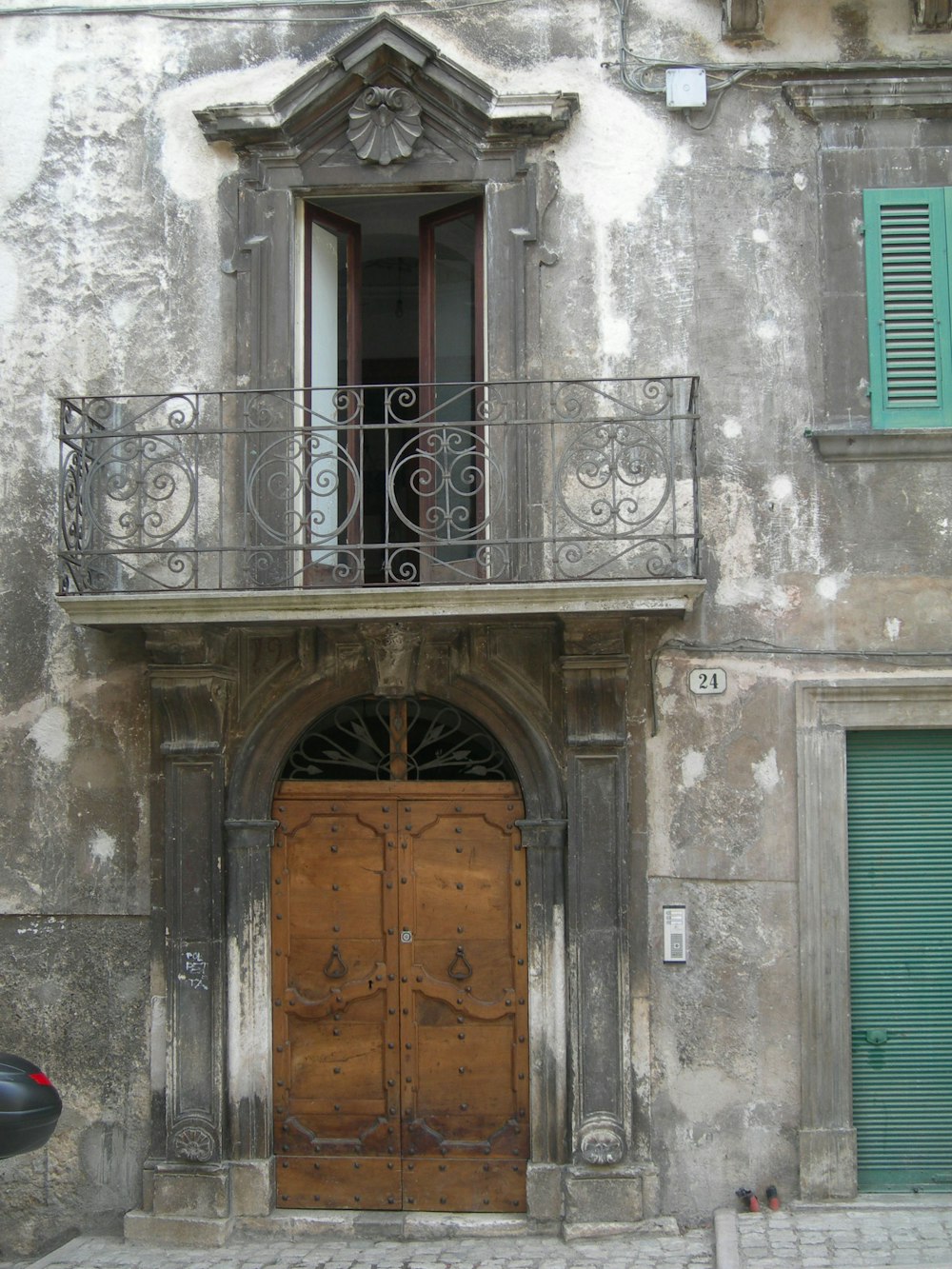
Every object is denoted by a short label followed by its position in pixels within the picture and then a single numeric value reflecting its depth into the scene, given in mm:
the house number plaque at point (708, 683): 7496
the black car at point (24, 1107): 6512
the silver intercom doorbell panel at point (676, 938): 7434
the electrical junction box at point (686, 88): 7664
